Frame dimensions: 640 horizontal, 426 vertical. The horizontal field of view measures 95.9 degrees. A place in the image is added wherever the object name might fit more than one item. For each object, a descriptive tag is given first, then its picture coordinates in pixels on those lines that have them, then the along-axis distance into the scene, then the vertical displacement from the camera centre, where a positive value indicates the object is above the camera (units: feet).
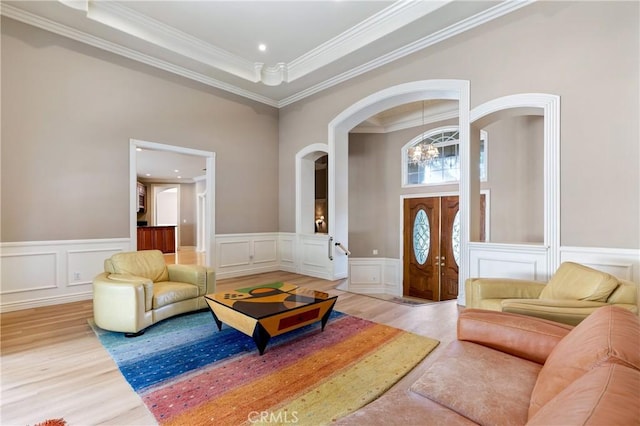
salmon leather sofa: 2.63 -2.44
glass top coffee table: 8.15 -2.84
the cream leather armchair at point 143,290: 9.63 -2.82
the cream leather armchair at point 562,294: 6.72 -2.20
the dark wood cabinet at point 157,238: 33.99 -2.77
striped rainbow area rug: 6.11 -4.09
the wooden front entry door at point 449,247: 21.33 -2.50
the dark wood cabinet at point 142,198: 38.77 +2.45
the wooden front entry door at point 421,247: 22.31 -2.62
